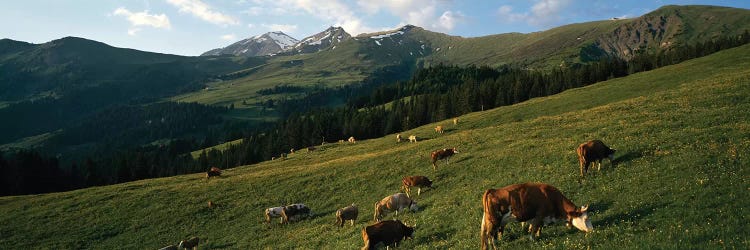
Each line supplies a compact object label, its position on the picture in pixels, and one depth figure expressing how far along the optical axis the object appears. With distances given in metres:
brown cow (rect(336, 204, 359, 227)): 28.28
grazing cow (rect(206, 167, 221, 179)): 59.09
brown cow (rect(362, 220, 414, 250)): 19.16
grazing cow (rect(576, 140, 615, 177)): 25.41
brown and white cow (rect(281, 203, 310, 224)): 33.06
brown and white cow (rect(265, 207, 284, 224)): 33.78
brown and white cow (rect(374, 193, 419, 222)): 27.59
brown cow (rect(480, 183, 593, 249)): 15.74
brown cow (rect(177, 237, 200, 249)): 30.38
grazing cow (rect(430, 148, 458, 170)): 40.66
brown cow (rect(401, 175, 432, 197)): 32.72
